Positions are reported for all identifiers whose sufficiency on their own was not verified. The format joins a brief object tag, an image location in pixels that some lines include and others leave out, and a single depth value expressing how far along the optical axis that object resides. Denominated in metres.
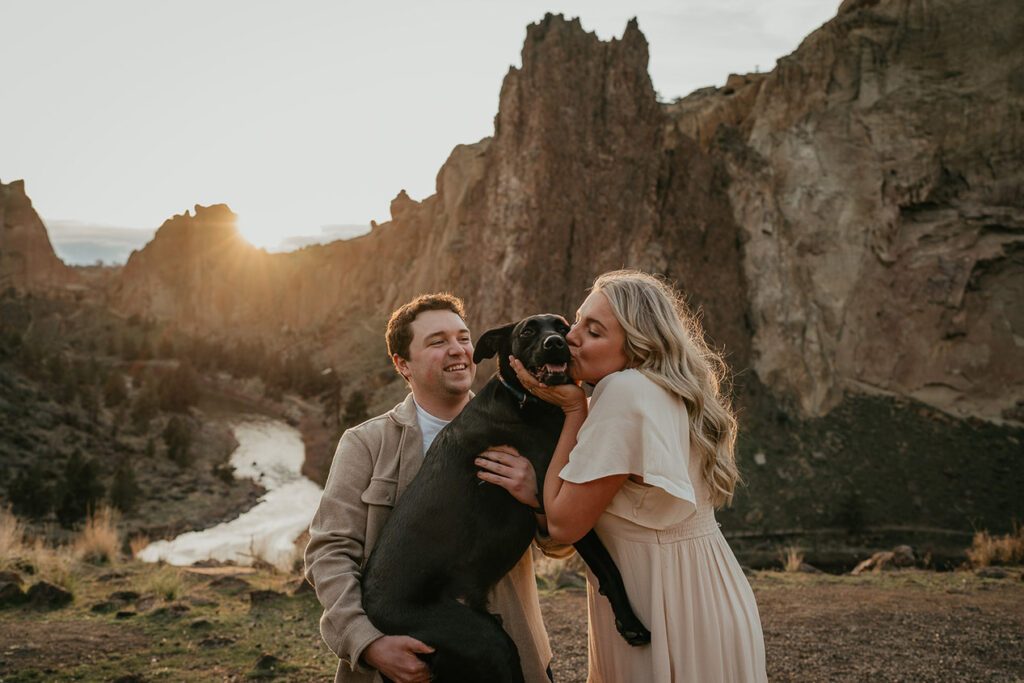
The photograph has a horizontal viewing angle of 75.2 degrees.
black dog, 2.29
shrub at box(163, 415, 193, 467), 26.06
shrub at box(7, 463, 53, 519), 17.31
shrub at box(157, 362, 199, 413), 35.78
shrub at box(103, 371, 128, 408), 33.25
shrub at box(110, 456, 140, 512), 19.28
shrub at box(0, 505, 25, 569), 7.73
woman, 2.16
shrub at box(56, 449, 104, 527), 17.75
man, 2.30
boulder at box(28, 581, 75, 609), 6.54
